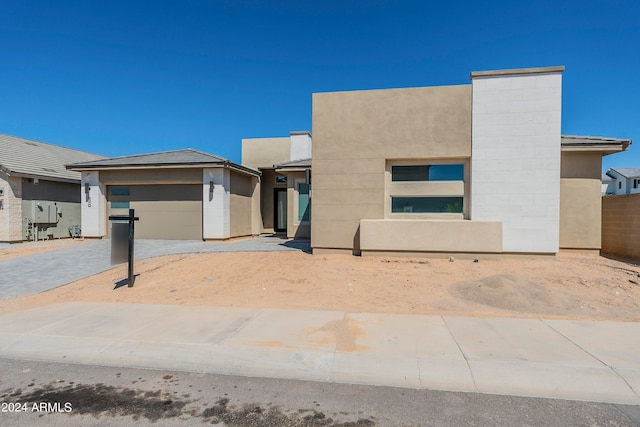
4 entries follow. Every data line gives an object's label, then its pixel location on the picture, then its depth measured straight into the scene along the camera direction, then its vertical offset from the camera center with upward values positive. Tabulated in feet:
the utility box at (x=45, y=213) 56.55 -0.81
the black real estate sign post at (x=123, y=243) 27.48 -2.77
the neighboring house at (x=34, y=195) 53.72 +2.31
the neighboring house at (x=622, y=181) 152.46 +15.23
